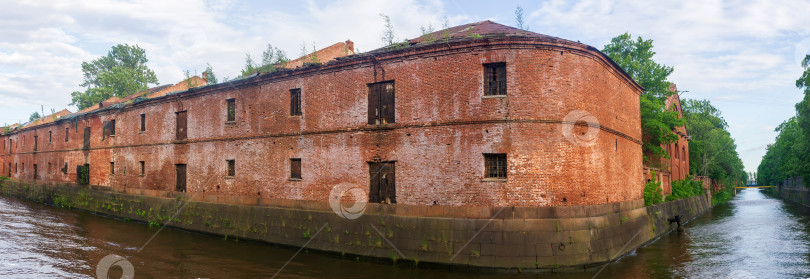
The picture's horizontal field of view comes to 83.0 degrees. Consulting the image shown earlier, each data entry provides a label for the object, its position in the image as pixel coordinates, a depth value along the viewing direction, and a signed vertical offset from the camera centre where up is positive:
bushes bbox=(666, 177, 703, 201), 29.11 -2.01
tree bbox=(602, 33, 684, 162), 25.59 +5.01
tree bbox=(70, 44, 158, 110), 49.25 +10.23
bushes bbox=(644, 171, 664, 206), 20.91 -1.55
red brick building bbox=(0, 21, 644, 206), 13.39 +1.27
